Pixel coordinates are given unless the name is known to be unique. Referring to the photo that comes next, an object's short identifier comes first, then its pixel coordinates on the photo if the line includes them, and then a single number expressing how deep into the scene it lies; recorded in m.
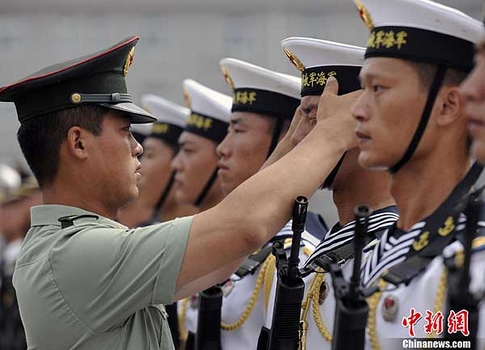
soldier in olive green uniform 6.77
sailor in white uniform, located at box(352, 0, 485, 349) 6.10
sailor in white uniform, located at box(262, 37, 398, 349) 7.33
